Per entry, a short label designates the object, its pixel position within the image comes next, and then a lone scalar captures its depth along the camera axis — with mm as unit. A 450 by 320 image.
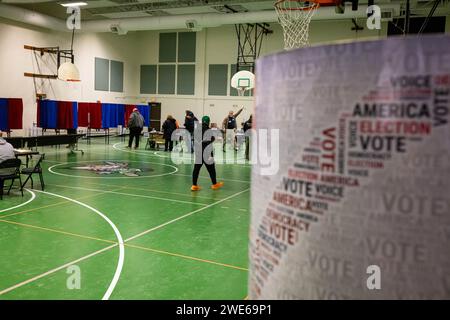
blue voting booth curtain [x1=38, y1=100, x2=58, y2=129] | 21281
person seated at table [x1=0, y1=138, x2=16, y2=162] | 9445
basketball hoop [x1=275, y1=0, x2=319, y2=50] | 15852
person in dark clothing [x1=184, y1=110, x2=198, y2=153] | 14346
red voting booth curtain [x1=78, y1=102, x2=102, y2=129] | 23766
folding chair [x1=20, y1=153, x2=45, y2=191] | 10244
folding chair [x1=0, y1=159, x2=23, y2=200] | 9398
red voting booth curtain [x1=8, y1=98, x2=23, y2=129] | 19078
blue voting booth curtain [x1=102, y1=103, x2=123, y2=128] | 25250
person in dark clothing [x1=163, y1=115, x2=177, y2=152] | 20562
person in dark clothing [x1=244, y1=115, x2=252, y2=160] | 18741
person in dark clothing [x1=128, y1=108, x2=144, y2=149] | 21234
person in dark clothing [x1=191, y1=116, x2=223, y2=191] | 10617
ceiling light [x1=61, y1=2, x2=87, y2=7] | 19980
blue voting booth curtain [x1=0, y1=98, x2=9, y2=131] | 18734
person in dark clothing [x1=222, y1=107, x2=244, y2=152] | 21828
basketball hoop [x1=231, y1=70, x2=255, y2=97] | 19469
